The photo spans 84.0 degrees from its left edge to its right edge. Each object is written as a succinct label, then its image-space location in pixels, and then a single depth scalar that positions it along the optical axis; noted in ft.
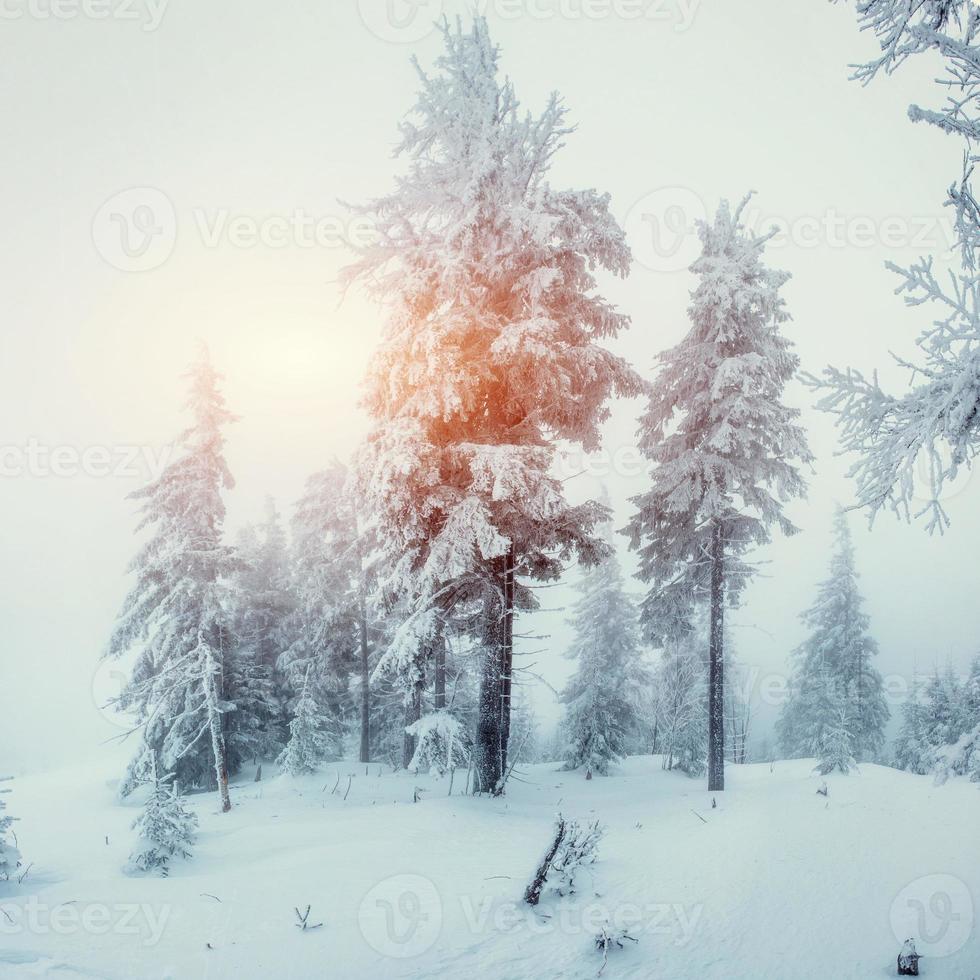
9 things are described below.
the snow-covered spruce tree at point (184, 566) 55.62
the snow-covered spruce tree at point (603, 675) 79.25
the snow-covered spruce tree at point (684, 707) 74.02
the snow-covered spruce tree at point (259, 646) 71.97
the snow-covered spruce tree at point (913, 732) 96.32
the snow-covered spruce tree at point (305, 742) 63.98
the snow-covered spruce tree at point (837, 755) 53.47
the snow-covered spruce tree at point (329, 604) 72.95
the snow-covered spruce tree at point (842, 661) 97.96
